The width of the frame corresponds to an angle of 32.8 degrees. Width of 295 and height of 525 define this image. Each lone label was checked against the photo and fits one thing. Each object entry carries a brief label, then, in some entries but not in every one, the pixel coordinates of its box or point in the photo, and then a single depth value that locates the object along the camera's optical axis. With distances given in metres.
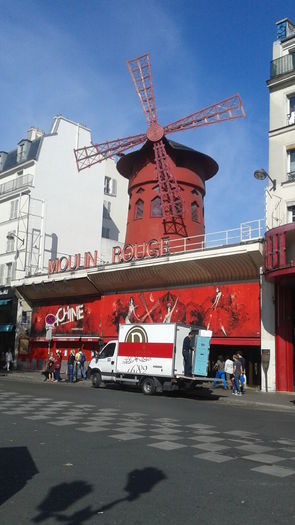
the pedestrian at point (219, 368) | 20.67
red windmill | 27.06
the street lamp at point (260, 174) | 18.14
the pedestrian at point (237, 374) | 17.08
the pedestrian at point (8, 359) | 29.37
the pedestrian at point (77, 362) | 23.09
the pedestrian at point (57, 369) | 23.25
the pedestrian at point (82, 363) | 24.28
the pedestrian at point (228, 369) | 19.53
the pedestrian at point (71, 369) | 22.92
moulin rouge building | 20.64
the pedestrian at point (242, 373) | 17.65
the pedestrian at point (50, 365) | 23.59
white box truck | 16.45
